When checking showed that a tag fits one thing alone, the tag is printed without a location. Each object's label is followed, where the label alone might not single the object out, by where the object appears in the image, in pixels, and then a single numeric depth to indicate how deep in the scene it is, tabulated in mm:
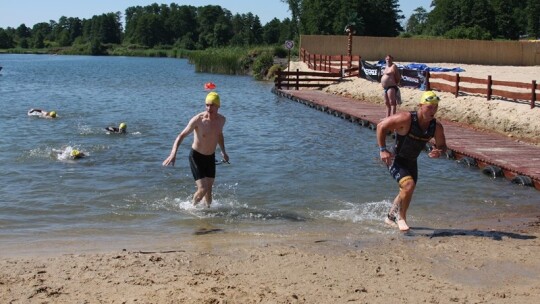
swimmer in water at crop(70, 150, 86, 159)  13758
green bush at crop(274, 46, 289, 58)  58781
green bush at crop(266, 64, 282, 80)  48288
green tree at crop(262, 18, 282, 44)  143638
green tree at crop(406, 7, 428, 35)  129012
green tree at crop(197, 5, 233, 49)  149750
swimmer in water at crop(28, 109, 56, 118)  22297
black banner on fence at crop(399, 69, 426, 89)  24391
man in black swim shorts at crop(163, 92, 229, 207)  8379
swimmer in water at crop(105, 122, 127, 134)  17922
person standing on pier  16141
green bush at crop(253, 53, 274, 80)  50344
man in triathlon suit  7383
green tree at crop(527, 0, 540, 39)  101088
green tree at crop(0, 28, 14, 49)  192762
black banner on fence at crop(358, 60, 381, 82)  30219
